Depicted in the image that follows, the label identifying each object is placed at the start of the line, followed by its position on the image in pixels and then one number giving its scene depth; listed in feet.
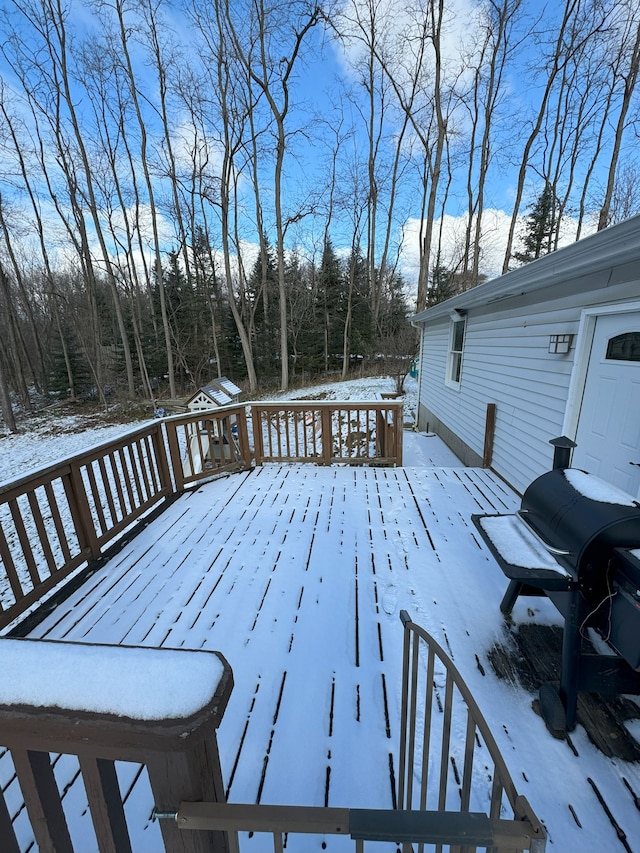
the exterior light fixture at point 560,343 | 11.29
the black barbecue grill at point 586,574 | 4.57
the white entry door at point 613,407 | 8.84
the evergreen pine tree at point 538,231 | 50.26
